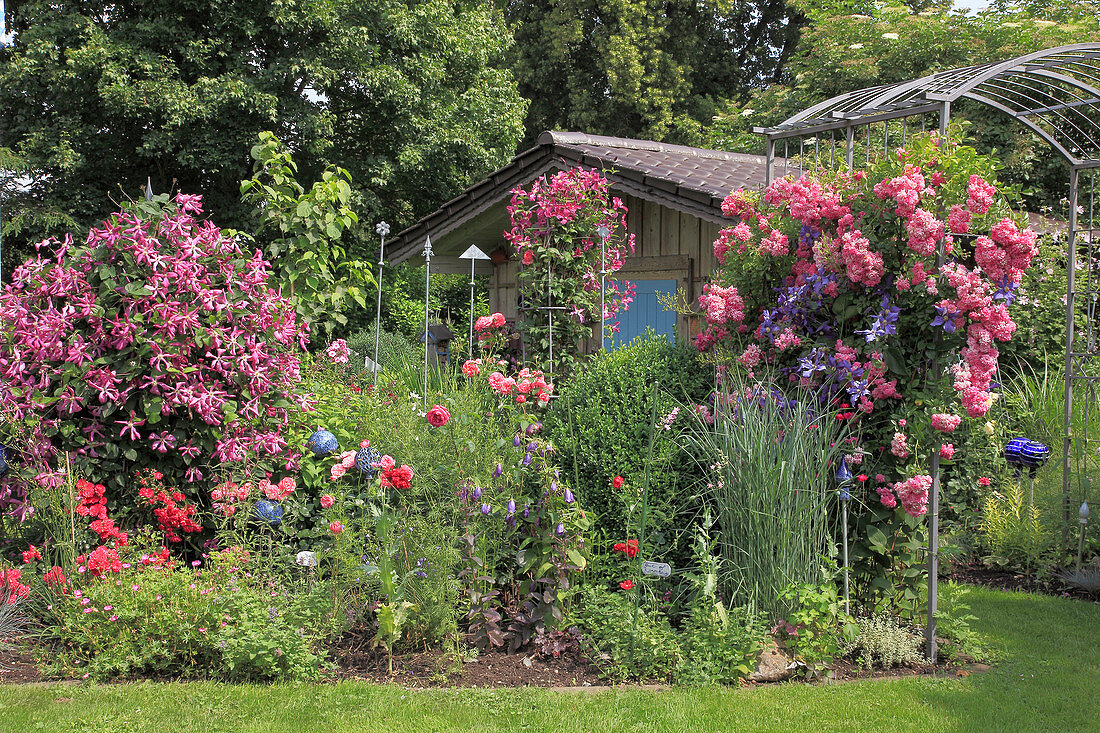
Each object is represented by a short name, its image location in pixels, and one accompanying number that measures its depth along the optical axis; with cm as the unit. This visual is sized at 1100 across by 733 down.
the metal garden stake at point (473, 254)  715
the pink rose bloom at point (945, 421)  375
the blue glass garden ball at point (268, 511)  428
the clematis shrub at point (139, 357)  416
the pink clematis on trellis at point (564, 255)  605
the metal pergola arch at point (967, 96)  409
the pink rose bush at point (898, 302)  375
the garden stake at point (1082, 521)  512
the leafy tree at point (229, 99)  1391
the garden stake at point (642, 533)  368
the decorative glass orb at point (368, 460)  447
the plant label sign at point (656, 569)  353
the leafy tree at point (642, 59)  2095
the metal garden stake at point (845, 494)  383
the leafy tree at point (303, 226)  554
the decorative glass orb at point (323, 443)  475
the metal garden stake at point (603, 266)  585
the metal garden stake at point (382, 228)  802
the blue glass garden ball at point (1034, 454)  590
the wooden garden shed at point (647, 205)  751
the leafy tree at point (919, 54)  1192
